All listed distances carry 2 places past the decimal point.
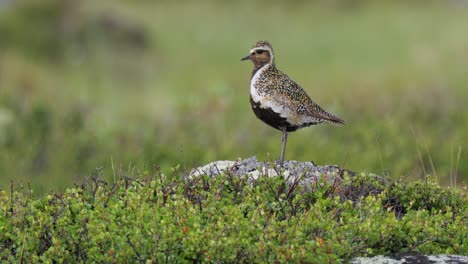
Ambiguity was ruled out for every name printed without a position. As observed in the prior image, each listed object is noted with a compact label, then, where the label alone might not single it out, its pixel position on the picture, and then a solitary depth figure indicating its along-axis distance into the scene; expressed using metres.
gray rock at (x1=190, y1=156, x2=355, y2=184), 14.87
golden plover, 16.58
